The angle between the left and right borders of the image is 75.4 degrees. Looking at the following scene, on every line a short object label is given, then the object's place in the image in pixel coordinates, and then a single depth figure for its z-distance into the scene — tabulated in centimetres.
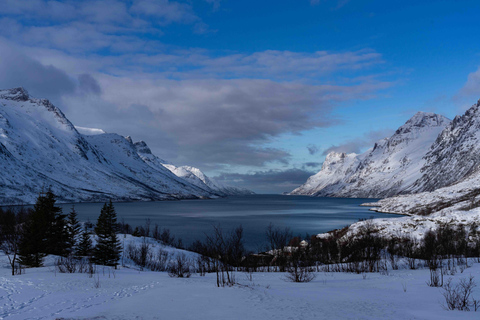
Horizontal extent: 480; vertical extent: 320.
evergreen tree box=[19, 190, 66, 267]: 3503
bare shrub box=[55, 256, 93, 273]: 2171
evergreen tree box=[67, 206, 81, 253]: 4601
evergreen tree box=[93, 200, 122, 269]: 4091
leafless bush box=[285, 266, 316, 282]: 2003
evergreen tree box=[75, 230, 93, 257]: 4646
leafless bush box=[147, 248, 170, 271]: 3850
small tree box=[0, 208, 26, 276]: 5419
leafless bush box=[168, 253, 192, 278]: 2062
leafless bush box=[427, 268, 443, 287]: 1683
